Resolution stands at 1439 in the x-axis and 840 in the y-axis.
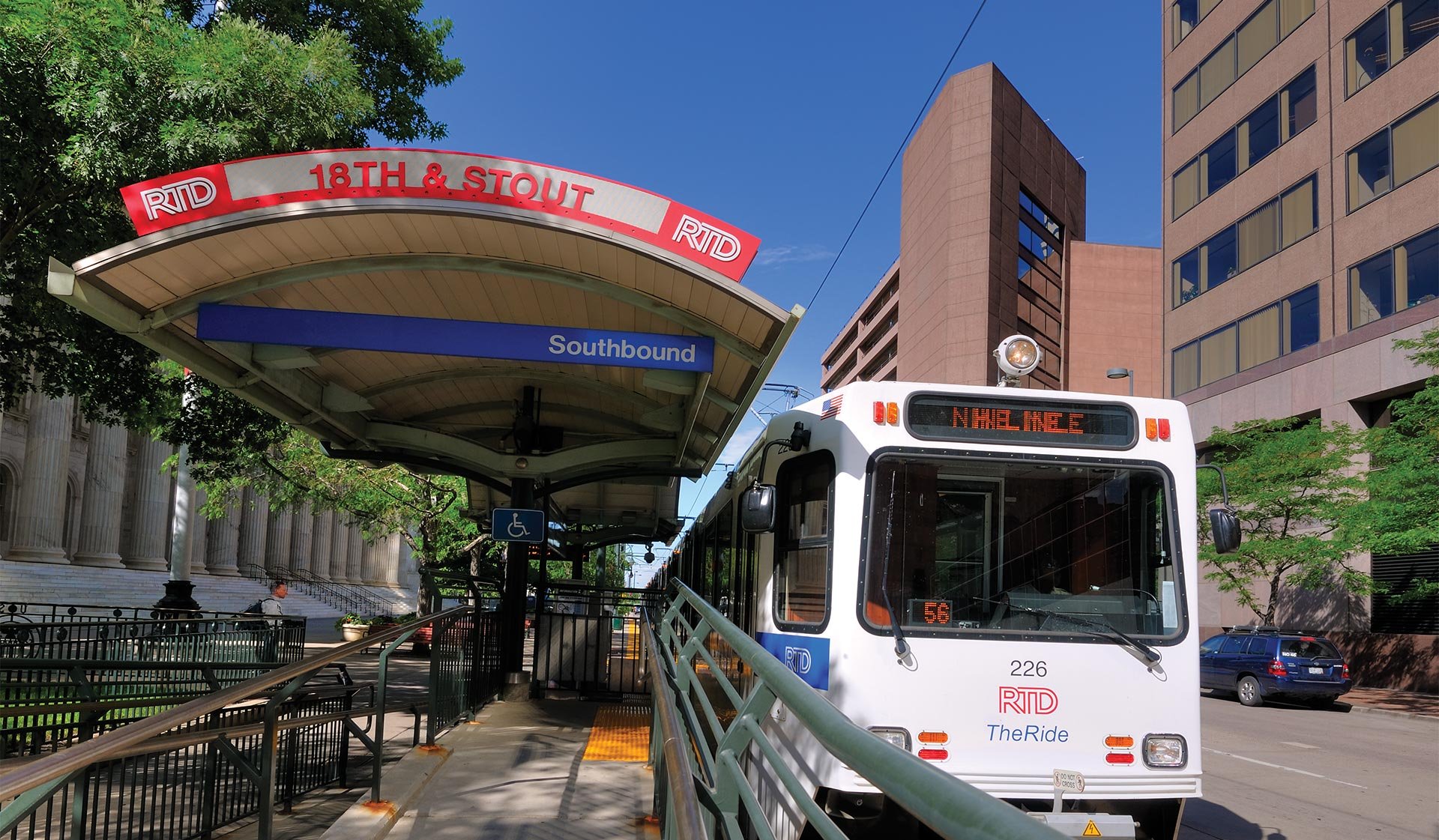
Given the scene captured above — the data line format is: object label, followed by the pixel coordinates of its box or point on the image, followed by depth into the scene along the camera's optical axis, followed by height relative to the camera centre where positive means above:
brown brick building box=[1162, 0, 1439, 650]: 29.05 +10.92
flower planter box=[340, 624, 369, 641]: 29.59 -2.99
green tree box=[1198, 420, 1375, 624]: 26.73 +1.44
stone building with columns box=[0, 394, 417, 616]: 34.81 -0.19
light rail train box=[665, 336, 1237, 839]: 5.71 -0.26
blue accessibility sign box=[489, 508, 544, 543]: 11.74 +0.06
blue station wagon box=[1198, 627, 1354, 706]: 21.58 -2.31
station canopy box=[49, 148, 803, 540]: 6.98 +1.89
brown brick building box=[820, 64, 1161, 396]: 53.97 +16.29
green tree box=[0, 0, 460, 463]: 10.37 +4.08
